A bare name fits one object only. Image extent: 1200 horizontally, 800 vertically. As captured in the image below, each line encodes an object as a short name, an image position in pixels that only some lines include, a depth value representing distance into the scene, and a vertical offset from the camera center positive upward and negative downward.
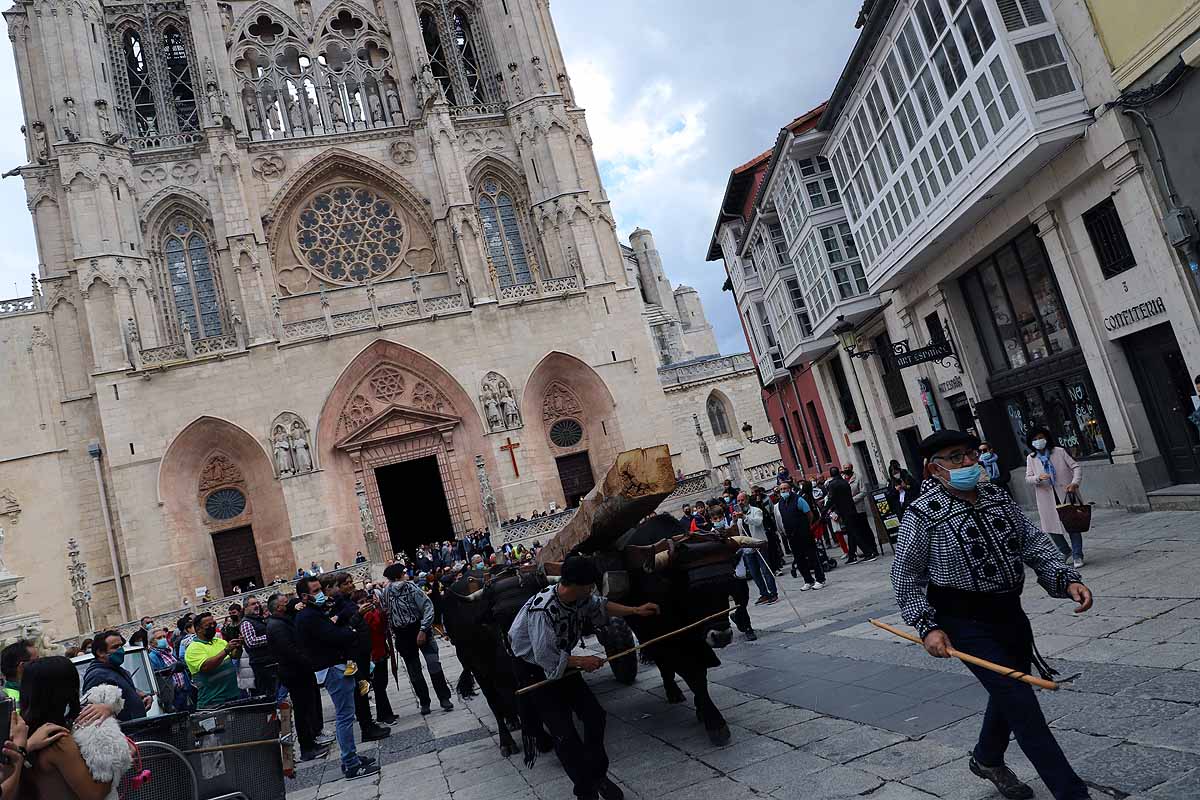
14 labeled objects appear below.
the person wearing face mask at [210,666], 7.43 -0.48
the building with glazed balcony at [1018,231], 10.67 +2.58
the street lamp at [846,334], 16.23 +2.13
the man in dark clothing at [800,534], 11.55 -1.06
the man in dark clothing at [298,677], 7.56 -0.83
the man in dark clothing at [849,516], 12.97 -1.13
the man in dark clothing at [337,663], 6.90 -0.70
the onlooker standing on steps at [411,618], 9.10 -0.63
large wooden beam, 5.60 +0.03
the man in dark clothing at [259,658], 8.67 -0.61
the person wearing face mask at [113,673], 6.29 -0.25
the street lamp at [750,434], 36.91 +1.57
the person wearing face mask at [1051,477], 8.79 -0.91
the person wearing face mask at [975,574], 3.55 -0.70
